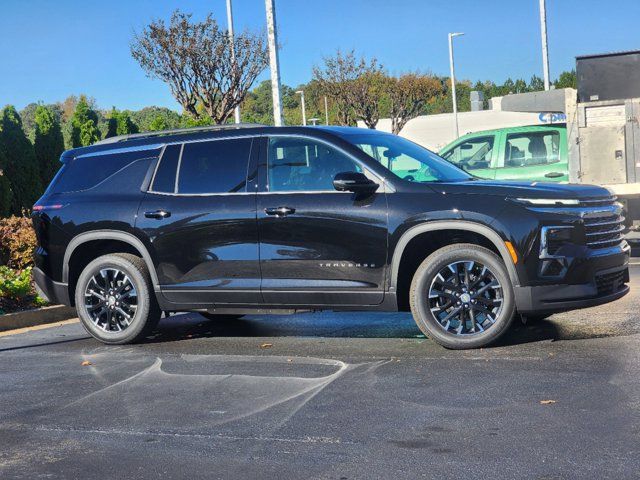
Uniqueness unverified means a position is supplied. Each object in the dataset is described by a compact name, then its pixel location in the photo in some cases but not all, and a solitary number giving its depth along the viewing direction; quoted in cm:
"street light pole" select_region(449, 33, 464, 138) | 5709
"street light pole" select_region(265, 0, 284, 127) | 2016
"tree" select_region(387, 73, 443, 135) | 6212
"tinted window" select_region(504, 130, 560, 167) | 1583
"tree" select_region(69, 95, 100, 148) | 3098
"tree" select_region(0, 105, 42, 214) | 2033
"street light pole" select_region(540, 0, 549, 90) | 3256
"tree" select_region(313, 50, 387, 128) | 5425
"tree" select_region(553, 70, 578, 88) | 8086
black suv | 740
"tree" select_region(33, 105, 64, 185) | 2302
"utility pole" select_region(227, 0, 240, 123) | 3179
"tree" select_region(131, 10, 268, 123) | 3253
